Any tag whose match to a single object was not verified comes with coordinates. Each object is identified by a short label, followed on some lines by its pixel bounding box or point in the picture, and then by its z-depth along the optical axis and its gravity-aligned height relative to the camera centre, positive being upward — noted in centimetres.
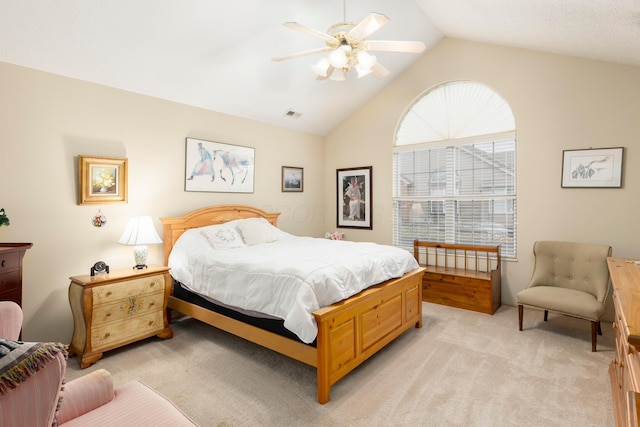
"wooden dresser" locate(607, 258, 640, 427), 127 -59
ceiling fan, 249 +134
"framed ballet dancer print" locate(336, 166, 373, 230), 559 +18
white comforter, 241 -57
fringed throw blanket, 77 -38
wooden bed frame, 233 -103
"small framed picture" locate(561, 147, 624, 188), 356 +44
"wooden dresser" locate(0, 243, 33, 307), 231 -45
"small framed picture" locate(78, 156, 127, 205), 319 +29
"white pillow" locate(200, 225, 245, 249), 374 -34
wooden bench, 405 -89
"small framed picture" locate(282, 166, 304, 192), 540 +49
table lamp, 323 -28
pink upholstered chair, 131 -85
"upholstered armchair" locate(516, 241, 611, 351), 307 -82
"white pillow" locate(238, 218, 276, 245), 407 -31
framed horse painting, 413 +56
